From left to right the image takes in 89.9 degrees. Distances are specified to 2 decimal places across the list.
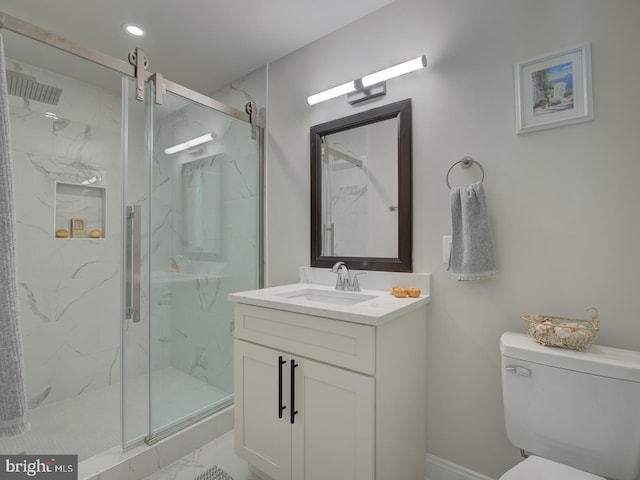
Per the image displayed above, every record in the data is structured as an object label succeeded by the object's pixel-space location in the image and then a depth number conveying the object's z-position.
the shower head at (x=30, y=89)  1.92
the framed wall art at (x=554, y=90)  1.16
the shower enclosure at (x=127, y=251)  1.67
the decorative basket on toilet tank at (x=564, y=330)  1.05
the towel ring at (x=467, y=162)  1.38
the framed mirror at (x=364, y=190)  1.58
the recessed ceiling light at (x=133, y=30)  1.80
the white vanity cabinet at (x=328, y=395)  1.13
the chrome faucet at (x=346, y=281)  1.65
